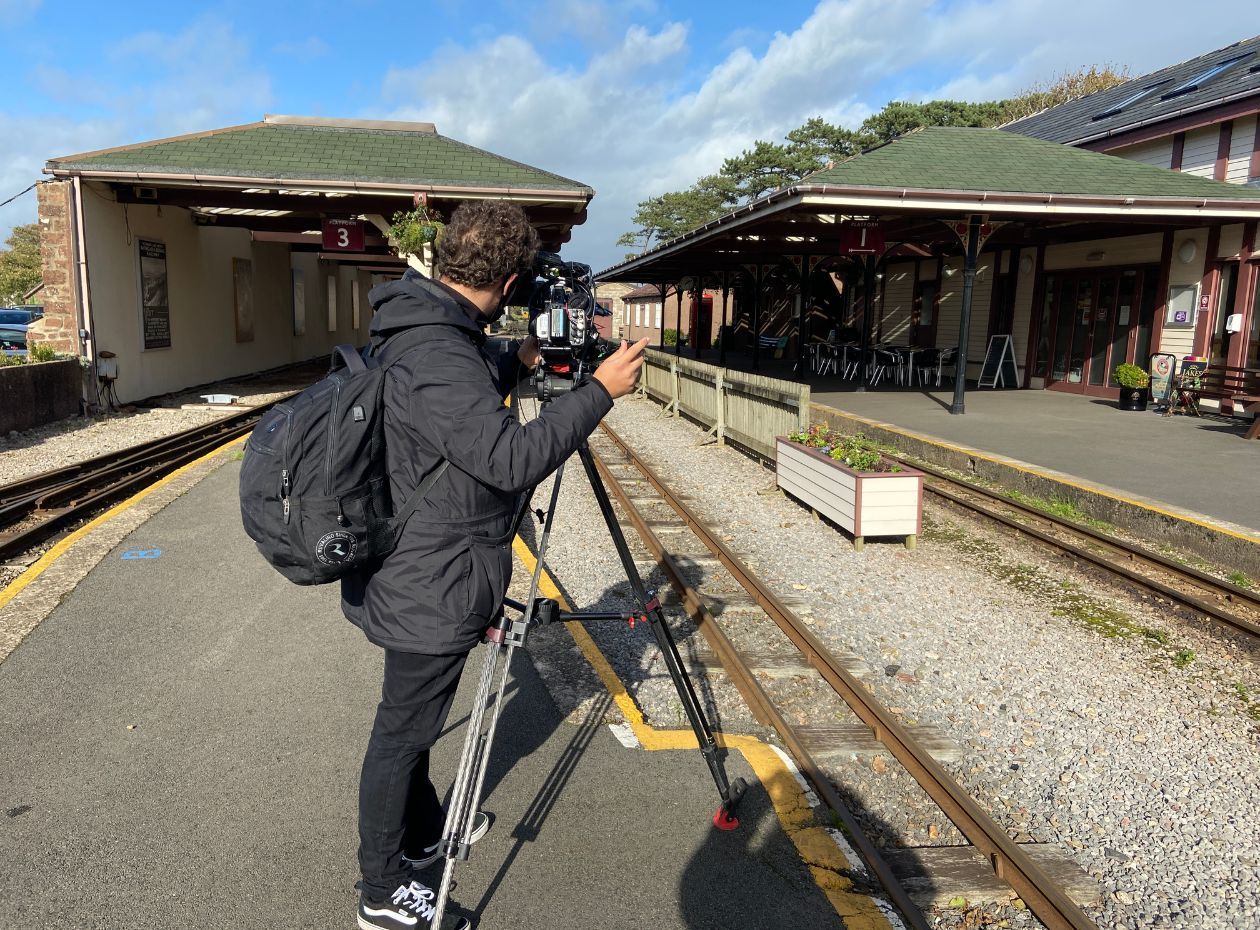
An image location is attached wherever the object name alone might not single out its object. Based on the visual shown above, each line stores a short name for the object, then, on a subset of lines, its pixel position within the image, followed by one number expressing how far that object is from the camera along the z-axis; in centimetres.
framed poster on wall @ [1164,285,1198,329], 1463
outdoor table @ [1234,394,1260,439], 1118
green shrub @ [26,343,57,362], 1287
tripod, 248
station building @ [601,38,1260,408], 1298
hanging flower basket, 1285
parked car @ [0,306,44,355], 2020
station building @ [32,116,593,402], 1380
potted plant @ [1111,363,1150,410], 1430
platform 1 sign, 1540
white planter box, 731
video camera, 253
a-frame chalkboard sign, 1886
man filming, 209
